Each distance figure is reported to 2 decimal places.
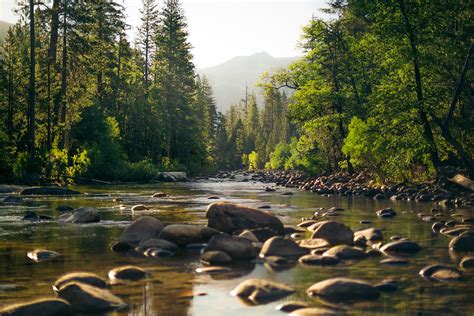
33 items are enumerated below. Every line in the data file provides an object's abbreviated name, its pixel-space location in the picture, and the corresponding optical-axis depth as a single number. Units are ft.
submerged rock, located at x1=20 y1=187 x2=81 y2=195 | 77.92
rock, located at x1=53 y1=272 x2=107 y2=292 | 21.80
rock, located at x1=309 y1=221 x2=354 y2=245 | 33.30
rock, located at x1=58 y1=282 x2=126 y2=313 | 18.83
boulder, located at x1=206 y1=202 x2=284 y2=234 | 37.47
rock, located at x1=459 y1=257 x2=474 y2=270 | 26.16
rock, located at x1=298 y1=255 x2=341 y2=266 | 27.45
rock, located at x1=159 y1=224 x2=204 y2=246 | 33.22
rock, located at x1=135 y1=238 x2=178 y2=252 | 31.45
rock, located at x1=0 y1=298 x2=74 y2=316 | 17.33
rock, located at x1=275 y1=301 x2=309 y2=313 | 18.61
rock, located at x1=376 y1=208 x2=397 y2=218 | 50.99
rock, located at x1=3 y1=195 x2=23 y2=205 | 62.25
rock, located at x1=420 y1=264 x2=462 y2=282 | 23.59
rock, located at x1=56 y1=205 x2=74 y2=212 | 53.01
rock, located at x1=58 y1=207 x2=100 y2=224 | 45.03
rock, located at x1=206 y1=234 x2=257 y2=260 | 28.91
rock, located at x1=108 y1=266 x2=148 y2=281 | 23.66
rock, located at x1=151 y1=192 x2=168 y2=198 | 77.01
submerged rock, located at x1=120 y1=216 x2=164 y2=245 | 34.78
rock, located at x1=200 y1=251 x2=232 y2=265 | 27.89
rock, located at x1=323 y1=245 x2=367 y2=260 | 28.99
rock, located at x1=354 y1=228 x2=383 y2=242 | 35.30
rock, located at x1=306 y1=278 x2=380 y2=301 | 20.52
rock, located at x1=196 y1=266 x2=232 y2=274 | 25.42
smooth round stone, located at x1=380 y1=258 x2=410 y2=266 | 27.17
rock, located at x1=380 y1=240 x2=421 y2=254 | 31.24
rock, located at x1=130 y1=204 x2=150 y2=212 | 54.71
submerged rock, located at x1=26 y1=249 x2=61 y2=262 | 28.25
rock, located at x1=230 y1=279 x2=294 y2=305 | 20.43
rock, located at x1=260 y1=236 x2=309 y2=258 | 29.86
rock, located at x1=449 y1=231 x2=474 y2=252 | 30.99
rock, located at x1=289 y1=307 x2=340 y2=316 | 17.79
